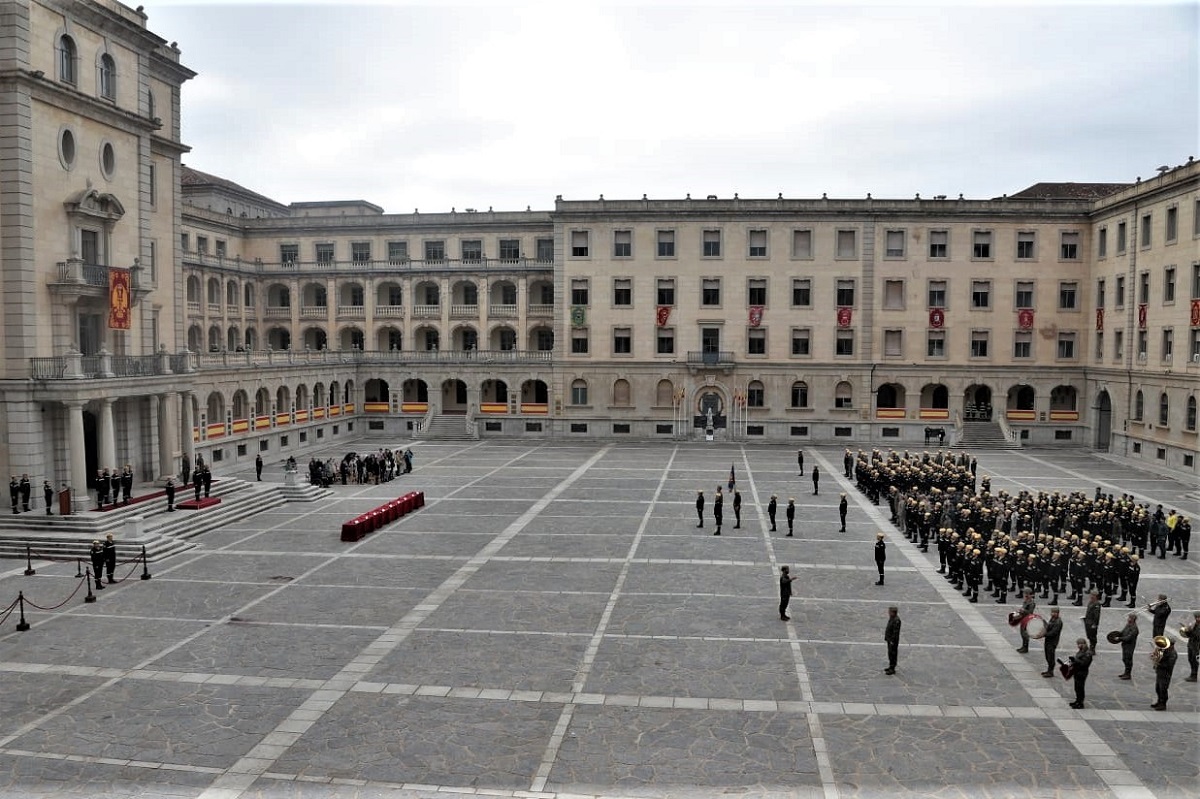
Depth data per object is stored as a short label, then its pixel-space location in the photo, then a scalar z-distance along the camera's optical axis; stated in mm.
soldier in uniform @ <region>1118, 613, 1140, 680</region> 18469
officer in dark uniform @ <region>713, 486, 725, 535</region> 33312
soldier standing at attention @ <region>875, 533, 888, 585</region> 26281
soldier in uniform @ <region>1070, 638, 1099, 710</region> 17106
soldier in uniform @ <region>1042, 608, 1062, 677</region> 18766
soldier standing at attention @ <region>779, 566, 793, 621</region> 22641
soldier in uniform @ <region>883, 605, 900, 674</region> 18953
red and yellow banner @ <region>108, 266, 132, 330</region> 35531
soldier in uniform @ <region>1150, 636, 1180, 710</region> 16797
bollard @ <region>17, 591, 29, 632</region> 22258
